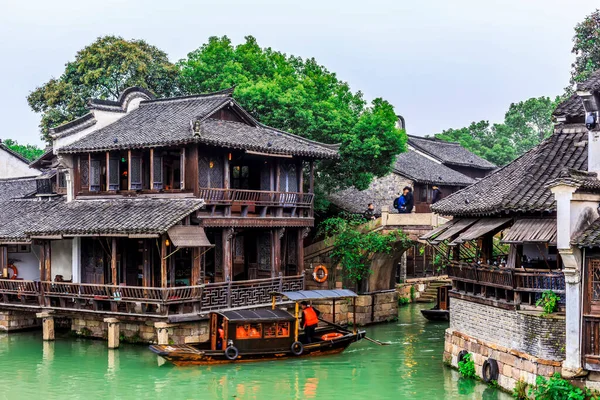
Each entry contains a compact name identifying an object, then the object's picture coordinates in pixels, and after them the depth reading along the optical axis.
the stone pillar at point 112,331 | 27.05
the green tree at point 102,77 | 41.50
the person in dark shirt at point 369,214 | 36.83
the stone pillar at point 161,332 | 25.91
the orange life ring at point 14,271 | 32.61
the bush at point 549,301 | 18.61
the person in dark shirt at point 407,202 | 35.00
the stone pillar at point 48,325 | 28.80
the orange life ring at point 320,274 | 33.56
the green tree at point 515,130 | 73.88
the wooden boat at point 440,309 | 34.66
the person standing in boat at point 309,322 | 26.16
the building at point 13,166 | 41.56
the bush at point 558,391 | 17.28
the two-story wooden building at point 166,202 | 27.78
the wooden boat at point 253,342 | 24.05
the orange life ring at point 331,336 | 26.72
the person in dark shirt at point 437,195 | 37.33
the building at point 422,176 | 42.03
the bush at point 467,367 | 22.06
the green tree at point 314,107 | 35.69
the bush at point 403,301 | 41.16
